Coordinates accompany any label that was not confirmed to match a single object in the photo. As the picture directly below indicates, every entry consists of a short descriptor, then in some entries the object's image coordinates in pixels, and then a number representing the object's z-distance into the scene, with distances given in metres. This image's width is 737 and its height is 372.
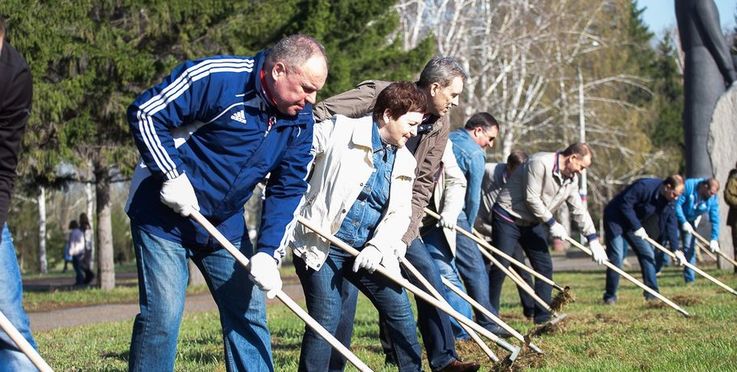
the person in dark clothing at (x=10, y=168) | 4.20
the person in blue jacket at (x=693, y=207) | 17.48
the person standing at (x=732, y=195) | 16.11
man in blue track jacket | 4.84
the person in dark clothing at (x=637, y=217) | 13.05
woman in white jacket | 5.95
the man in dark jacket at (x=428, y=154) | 6.63
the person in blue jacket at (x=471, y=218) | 8.71
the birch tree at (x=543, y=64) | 33.69
